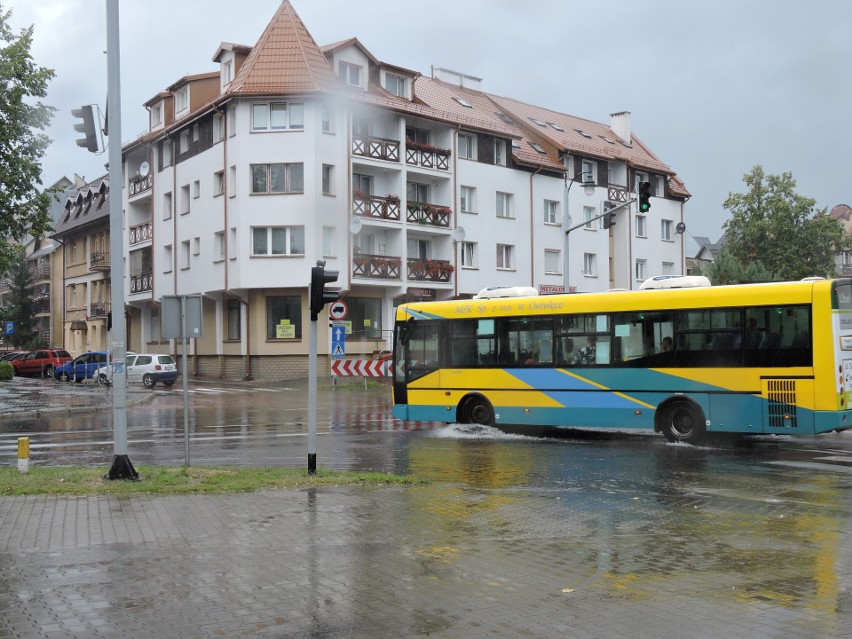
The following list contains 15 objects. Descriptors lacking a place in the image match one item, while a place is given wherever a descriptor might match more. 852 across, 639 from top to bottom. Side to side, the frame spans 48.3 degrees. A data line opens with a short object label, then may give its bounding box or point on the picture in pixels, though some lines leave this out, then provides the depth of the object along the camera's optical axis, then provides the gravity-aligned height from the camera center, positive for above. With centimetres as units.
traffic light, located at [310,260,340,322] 1192 +82
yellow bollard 1252 -126
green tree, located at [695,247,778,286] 5901 +505
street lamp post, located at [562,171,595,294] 3178 +551
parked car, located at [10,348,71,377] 5381 -11
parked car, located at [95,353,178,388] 4062 -48
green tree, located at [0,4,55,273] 2944 +697
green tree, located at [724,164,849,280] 7156 +894
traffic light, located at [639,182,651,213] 2555 +422
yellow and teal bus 1555 -16
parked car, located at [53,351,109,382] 4619 -31
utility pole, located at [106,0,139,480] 1201 +120
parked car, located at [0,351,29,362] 5740 +27
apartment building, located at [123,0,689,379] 4259 +795
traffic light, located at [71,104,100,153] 1302 +321
